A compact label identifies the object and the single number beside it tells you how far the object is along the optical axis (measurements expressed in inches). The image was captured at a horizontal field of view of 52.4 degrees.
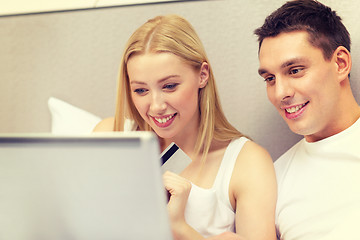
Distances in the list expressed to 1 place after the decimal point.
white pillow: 61.2
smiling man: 40.6
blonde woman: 42.4
